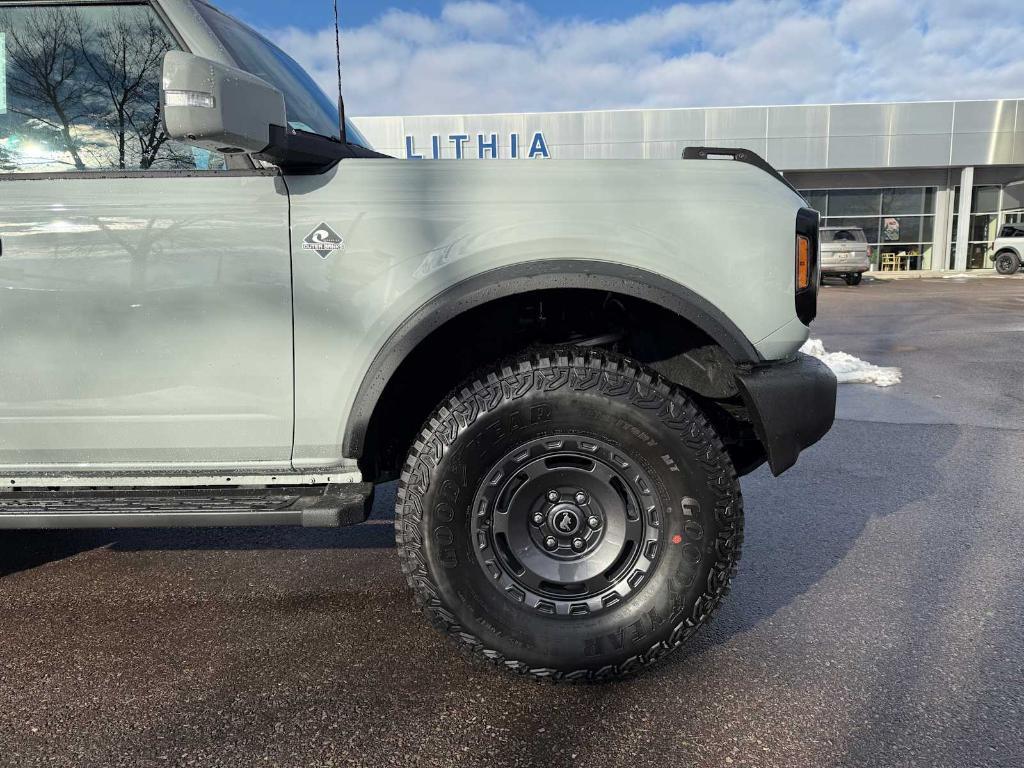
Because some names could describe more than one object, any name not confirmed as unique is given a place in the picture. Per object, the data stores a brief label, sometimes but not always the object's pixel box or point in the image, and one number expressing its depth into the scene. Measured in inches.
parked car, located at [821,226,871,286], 866.1
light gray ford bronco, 84.9
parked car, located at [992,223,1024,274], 1019.3
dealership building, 1016.9
